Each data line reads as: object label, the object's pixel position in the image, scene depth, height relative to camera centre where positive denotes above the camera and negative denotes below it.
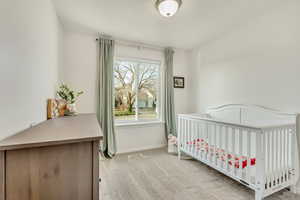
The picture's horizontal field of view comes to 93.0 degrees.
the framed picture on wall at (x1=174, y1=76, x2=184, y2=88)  3.56 +0.44
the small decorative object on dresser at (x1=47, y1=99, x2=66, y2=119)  1.67 -0.11
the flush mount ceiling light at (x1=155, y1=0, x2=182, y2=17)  1.67 +1.12
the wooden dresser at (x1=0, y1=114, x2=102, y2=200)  0.68 -0.35
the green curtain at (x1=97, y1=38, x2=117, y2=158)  2.75 +0.02
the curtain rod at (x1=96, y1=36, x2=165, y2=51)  3.00 +1.21
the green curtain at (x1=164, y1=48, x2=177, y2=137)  3.37 +0.08
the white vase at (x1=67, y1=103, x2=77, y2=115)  2.01 -0.14
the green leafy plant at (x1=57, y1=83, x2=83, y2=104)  2.09 +0.07
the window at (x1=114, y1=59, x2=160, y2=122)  3.12 +0.21
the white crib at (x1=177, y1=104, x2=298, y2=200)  1.51 -0.63
